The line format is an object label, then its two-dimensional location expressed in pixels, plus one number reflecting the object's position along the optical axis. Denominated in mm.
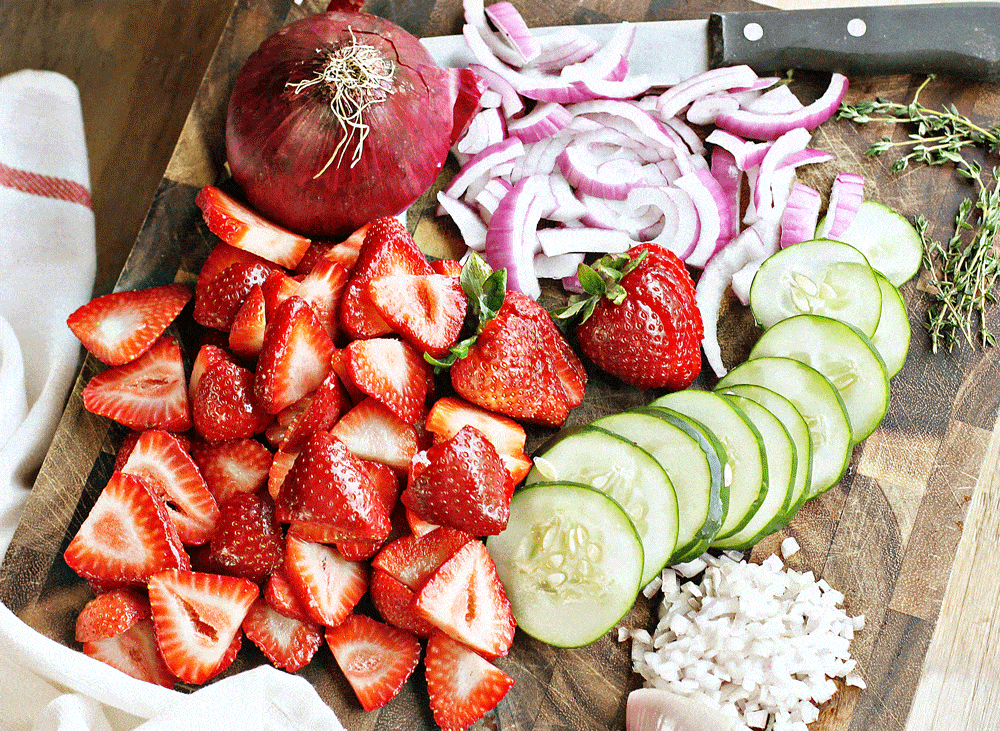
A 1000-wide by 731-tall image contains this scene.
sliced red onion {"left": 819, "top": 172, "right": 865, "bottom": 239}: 492
